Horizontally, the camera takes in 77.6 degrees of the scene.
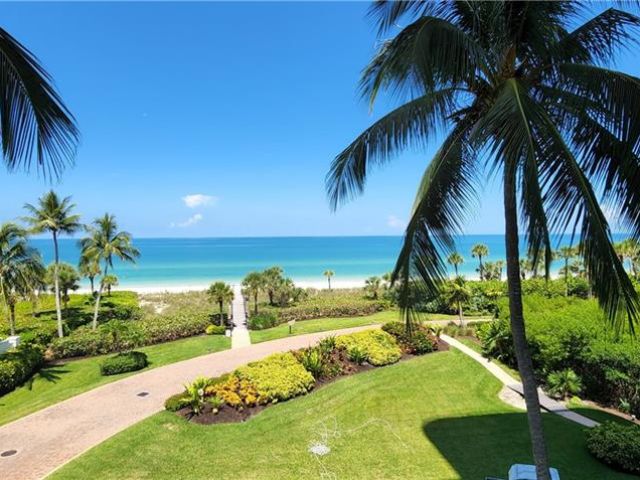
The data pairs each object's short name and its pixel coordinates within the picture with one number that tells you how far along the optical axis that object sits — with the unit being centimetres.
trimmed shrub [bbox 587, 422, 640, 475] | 918
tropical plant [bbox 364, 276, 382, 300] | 3525
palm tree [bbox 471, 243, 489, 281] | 4078
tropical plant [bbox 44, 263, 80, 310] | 3201
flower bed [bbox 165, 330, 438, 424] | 1238
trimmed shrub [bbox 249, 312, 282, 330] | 2497
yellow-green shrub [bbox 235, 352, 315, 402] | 1328
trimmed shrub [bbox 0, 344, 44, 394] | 1481
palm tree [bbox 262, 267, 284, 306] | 3200
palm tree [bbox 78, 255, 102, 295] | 2880
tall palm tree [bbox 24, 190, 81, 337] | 2398
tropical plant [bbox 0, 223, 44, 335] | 1961
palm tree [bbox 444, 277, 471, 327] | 2170
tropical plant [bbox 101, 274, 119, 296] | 3215
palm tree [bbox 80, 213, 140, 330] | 2764
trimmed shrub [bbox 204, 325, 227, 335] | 2353
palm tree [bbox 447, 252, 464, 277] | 3231
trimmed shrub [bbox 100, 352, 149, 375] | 1650
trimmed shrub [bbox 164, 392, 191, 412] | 1243
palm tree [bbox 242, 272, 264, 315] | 3011
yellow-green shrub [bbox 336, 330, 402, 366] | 1695
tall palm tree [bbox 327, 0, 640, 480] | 393
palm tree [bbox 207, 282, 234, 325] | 2478
